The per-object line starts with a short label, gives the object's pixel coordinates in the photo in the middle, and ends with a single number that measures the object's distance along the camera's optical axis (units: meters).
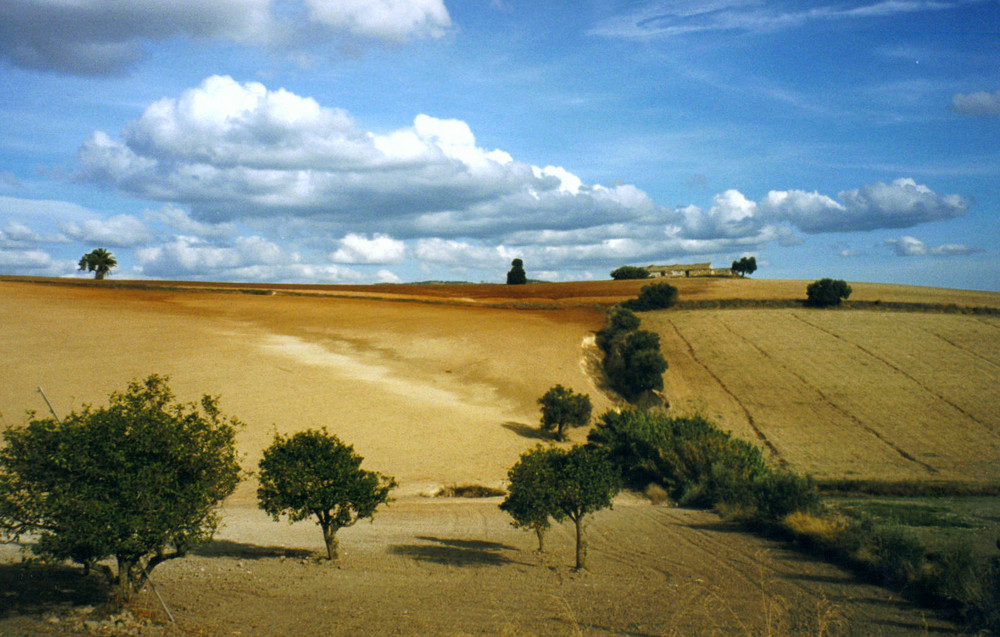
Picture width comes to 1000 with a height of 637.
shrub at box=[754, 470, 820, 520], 18.81
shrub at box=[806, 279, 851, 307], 60.31
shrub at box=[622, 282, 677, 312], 61.66
